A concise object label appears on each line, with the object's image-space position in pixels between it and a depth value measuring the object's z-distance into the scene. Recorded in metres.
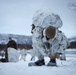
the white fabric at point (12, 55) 7.12
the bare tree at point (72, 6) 5.05
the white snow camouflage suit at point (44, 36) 4.57
